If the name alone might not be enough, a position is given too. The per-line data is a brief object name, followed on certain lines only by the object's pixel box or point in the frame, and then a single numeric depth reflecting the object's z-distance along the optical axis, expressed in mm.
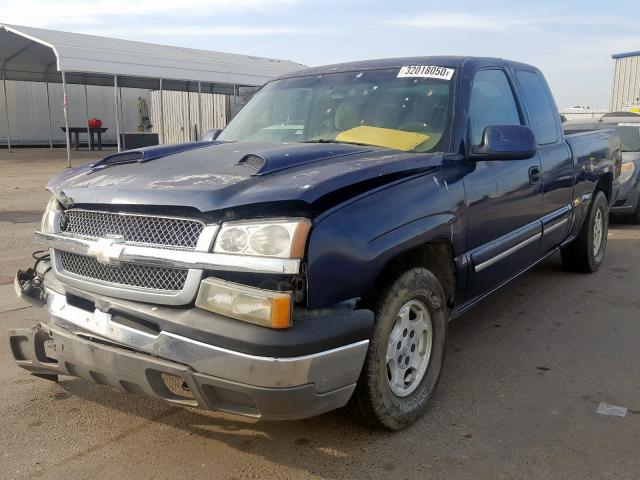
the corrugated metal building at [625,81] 22781
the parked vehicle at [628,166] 9039
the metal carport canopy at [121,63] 18781
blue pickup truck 2422
